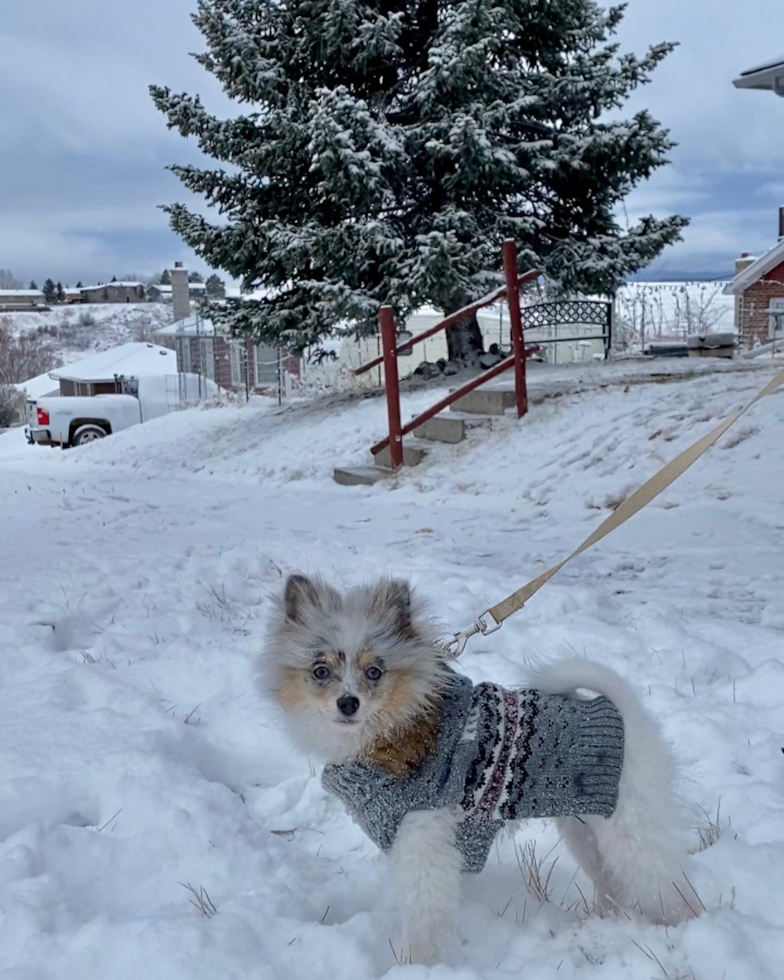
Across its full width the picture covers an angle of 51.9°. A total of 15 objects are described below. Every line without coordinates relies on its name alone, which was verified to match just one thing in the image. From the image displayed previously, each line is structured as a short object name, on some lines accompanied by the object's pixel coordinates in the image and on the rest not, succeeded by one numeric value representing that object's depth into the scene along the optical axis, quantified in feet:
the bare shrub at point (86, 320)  316.81
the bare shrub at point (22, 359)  193.06
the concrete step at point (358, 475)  33.73
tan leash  9.38
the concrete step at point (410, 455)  34.60
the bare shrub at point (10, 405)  144.77
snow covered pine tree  43.55
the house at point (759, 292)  92.17
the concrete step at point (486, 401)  36.99
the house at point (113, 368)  131.40
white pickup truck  72.38
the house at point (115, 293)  399.44
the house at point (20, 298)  390.36
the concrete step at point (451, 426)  35.24
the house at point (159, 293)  373.89
